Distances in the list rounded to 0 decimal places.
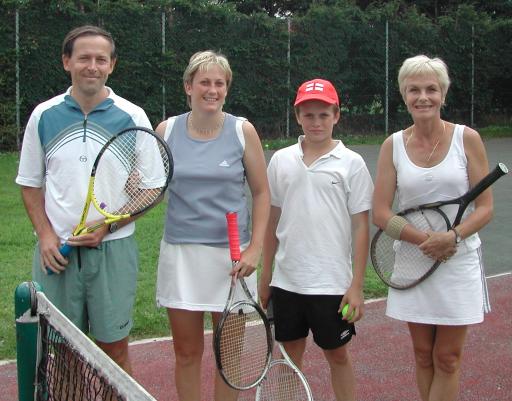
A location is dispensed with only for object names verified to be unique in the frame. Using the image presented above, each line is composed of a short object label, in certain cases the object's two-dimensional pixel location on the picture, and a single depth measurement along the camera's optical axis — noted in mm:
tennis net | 2452
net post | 2773
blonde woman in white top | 3426
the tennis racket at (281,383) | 3676
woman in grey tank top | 3438
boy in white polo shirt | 3570
